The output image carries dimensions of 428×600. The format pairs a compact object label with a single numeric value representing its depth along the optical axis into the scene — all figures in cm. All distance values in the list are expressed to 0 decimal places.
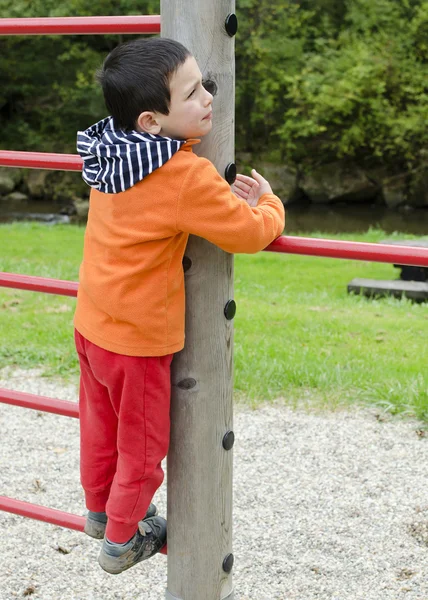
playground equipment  325
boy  315
